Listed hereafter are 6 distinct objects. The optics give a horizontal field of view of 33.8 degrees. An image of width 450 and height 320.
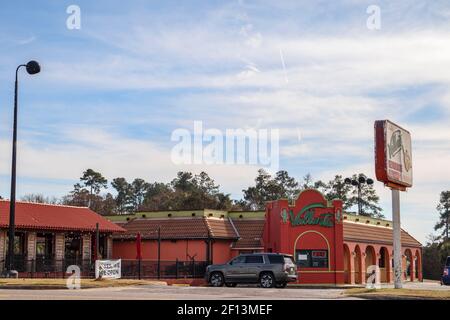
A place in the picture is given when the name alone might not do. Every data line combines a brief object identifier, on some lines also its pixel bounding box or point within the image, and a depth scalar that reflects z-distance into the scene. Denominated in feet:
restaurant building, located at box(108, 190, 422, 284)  151.64
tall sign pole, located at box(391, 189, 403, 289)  102.89
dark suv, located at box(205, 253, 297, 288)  111.14
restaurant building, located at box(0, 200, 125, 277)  132.16
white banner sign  114.93
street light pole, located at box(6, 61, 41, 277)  103.24
